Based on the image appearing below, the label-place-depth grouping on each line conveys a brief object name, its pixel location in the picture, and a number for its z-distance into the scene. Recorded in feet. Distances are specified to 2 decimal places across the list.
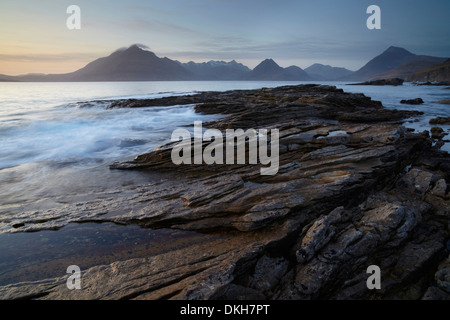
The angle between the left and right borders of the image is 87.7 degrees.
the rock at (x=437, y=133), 63.69
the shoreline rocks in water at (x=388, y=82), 501.56
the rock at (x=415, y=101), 154.19
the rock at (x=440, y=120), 83.35
